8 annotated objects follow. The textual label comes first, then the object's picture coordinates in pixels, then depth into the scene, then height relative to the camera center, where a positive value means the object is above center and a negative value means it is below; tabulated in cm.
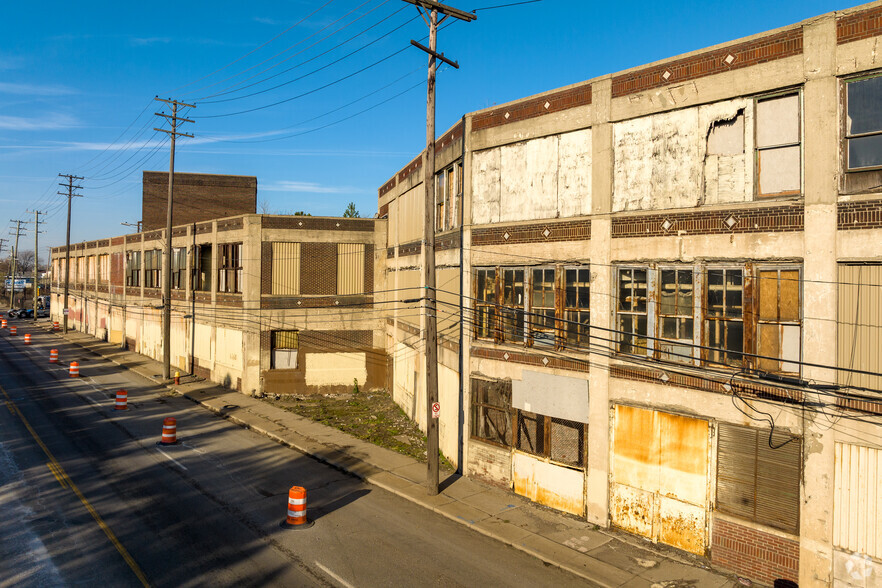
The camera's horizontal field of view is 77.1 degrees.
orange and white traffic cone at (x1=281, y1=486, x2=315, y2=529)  1288 -519
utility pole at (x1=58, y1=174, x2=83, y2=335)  5536 +956
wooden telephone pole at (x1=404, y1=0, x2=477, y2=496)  1523 +37
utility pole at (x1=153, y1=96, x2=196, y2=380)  3153 -2
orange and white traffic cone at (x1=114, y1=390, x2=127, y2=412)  2473 -510
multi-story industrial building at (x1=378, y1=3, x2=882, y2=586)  1045 -19
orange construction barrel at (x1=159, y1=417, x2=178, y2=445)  1953 -517
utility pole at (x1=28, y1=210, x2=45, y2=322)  7181 +838
